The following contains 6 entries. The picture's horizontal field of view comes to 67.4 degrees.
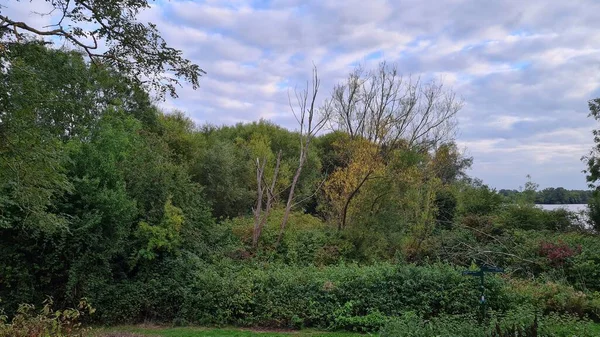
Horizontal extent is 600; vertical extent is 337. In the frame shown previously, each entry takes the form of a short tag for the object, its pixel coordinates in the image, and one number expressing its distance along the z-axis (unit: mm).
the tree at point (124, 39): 6629
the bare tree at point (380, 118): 23802
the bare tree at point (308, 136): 16228
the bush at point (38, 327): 4809
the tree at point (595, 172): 20547
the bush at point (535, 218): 19609
